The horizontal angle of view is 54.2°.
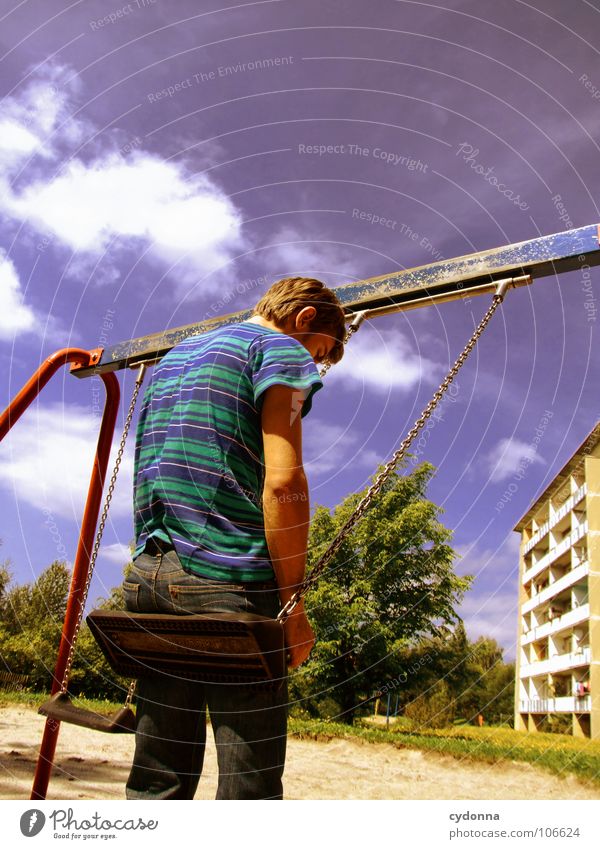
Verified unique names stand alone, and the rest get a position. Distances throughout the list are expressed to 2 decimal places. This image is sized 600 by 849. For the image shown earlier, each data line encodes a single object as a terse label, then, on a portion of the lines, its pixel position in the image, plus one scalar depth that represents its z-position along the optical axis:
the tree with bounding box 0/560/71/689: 11.24
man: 1.25
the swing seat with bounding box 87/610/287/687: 1.19
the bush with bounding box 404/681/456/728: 13.91
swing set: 1.22
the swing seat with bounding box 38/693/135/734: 1.90
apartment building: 25.53
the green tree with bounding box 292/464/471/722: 15.52
